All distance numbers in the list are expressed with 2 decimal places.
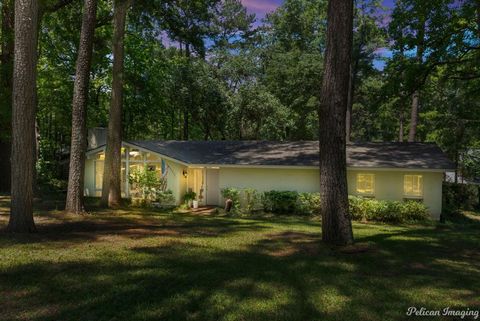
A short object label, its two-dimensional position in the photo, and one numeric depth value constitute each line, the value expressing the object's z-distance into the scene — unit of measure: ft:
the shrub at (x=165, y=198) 59.31
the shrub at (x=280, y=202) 56.08
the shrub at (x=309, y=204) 55.21
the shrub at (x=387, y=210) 51.19
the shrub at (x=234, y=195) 58.18
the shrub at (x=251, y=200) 58.29
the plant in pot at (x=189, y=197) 59.57
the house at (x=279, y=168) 54.60
